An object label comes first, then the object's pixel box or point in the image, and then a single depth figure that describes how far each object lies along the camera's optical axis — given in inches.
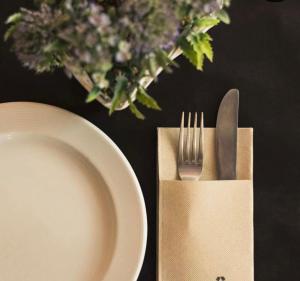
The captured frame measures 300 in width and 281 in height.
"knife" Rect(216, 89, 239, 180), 30.6
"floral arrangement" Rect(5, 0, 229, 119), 23.2
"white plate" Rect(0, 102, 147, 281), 30.0
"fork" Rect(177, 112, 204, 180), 30.5
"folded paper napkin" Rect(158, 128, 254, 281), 30.2
